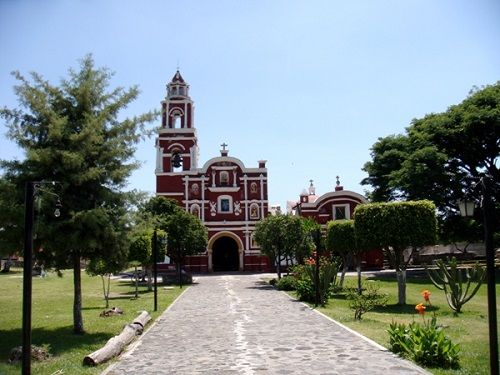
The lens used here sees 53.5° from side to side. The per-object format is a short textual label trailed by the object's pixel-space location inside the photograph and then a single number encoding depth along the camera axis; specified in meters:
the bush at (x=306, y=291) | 19.47
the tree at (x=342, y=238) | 25.08
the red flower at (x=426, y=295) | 10.39
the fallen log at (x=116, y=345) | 9.21
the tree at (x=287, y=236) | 28.27
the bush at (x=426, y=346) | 8.56
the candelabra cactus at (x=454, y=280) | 15.62
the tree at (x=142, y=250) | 23.75
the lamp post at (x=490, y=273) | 7.09
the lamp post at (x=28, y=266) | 7.32
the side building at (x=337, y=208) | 45.84
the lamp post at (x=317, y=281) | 17.88
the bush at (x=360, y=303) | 14.26
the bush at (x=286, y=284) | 25.12
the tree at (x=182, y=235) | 33.38
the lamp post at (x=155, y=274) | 17.30
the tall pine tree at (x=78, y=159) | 12.24
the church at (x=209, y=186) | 45.16
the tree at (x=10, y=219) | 11.78
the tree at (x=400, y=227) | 17.86
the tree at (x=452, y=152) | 31.44
